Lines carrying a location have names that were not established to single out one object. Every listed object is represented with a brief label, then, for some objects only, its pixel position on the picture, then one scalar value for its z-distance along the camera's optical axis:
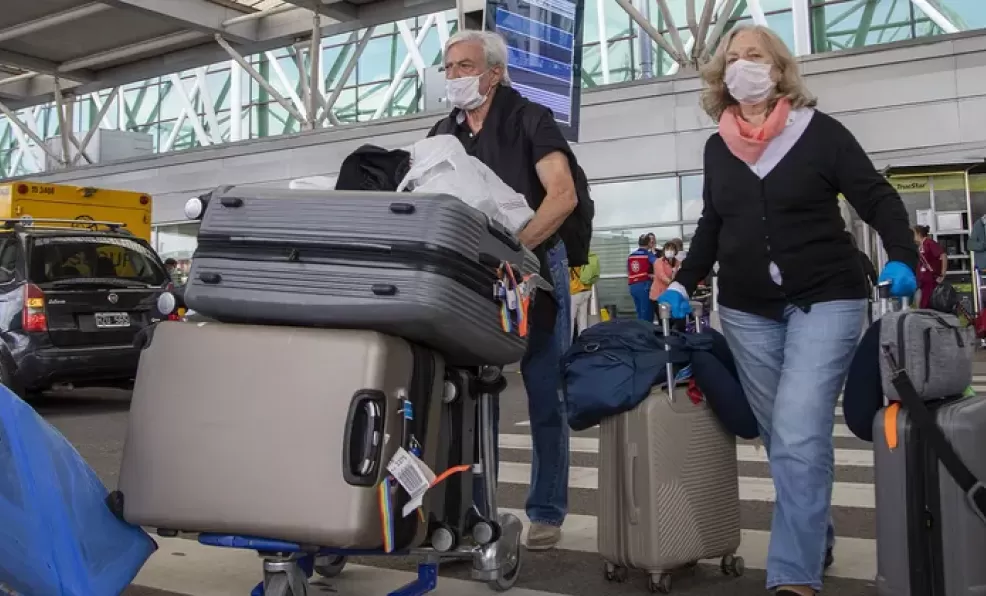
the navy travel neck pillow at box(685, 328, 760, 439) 3.36
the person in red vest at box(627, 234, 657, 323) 15.77
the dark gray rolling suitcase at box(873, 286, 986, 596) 2.57
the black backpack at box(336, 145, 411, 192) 3.06
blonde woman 3.05
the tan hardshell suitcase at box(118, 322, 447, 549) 2.33
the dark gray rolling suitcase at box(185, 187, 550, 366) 2.41
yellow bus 13.95
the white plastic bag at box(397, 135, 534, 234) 2.89
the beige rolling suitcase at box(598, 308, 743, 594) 3.23
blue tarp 2.37
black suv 8.94
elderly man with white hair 3.76
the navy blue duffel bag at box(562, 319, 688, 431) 3.25
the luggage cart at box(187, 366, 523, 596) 2.46
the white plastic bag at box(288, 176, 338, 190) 2.80
